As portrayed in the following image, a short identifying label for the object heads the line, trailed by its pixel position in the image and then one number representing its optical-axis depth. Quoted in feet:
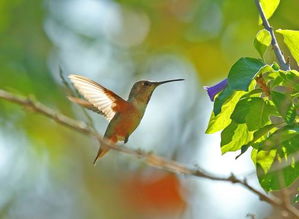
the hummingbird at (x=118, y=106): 24.62
